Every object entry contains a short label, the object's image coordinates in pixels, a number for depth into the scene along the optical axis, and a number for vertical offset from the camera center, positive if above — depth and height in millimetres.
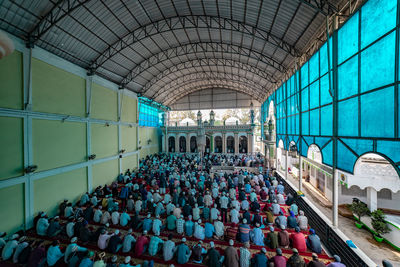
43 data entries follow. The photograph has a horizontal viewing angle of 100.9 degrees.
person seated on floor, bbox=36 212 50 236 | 7273 -4165
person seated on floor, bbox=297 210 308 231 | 7172 -3917
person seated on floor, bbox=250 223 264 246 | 6133 -3921
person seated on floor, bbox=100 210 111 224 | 7686 -4026
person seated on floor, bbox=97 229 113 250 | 5992 -3927
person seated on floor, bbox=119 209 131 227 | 7447 -3964
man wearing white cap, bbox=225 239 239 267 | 4824 -3705
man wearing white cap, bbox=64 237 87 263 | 5074 -3663
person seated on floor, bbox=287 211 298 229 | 7112 -3893
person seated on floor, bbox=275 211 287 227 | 7054 -3799
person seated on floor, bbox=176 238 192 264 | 5371 -3980
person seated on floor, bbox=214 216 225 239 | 6577 -3880
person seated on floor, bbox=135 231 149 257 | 5781 -3977
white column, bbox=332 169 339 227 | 7191 -2995
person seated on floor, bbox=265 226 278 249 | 5957 -3906
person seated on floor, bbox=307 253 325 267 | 4321 -3467
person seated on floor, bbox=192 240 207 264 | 5383 -4004
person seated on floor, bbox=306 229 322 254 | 5766 -3929
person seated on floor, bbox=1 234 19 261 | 5555 -3976
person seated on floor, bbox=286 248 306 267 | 4582 -3615
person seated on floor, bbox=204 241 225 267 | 4654 -3613
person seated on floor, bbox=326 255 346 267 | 4414 -3558
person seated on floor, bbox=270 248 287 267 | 4586 -3605
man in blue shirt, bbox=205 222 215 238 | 6598 -3933
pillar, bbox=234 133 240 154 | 27520 -2039
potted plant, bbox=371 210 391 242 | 7318 -4172
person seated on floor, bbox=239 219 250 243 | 6223 -3852
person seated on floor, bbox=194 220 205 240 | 6352 -3863
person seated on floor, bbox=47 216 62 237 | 6994 -4109
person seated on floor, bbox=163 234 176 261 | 5508 -3926
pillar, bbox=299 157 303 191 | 10981 -2550
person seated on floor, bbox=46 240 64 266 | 5109 -3819
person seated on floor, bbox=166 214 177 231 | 7293 -3988
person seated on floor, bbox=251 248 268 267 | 4695 -3668
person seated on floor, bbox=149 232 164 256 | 5719 -3952
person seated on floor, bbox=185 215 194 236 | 6641 -3873
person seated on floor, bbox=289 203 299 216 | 7789 -3655
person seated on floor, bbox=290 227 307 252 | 5809 -3878
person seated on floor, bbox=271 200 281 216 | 8352 -3903
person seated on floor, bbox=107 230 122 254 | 5836 -3974
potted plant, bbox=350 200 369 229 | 8493 -4118
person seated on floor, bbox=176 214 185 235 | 6977 -3995
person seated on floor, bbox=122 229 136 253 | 5912 -3983
